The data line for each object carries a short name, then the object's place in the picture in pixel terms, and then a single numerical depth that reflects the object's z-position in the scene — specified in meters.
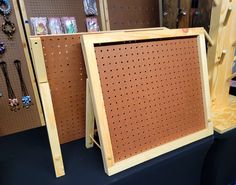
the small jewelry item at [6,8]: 1.42
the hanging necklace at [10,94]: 1.53
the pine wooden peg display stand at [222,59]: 1.02
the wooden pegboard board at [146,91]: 0.71
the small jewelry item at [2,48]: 1.48
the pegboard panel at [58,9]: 1.51
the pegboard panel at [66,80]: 0.79
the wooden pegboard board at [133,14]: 1.87
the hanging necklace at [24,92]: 1.58
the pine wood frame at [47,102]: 0.68
